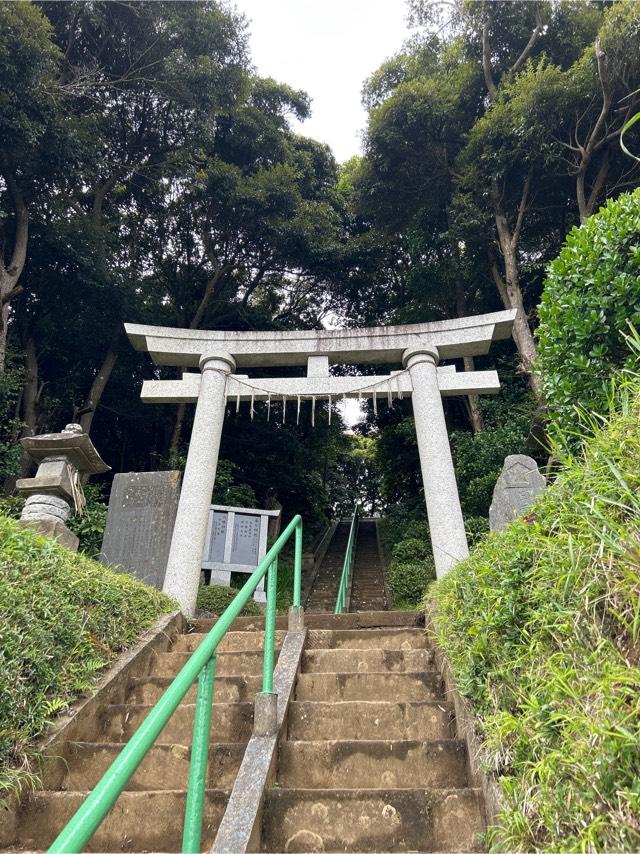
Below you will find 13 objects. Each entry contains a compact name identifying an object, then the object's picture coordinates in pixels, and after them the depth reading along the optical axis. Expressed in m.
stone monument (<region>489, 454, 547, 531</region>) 5.05
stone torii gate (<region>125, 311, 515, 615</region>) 6.50
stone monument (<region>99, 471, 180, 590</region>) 6.37
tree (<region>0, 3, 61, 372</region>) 8.45
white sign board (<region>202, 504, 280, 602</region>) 8.43
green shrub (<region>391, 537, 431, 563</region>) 9.97
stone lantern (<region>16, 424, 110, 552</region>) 5.04
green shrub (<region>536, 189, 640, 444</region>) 3.41
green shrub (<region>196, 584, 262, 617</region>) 7.53
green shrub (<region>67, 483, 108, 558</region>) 8.22
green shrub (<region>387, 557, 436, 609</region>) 8.70
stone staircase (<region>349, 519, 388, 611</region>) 10.12
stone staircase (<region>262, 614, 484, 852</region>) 1.98
